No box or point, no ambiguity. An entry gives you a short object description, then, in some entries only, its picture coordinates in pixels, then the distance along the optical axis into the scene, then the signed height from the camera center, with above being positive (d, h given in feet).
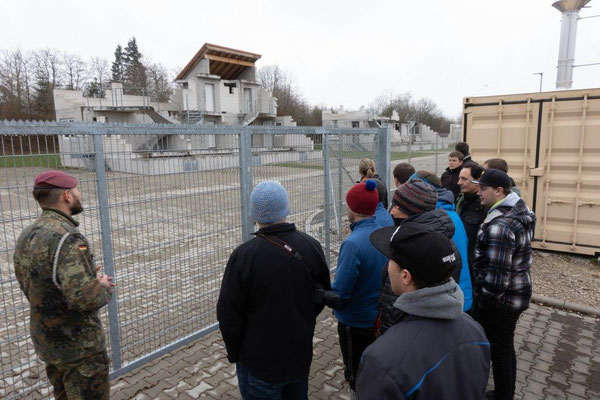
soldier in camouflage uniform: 7.28 -2.77
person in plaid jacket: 9.62 -3.37
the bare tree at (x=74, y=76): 152.15 +27.81
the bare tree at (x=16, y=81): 99.57 +20.23
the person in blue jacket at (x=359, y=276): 8.86 -3.07
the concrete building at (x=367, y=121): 157.38 +8.73
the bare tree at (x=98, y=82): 138.62 +25.93
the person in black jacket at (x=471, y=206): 13.20 -2.25
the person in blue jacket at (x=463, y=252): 9.57 -2.74
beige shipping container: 21.49 -0.82
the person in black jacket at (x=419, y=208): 8.61 -1.56
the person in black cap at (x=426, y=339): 4.12 -2.22
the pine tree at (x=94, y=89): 134.68 +20.78
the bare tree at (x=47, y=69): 136.67 +27.80
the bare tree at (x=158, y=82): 148.77 +27.47
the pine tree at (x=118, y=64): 202.39 +44.90
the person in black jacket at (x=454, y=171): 19.29 -1.55
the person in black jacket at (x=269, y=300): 7.11 -2.93
